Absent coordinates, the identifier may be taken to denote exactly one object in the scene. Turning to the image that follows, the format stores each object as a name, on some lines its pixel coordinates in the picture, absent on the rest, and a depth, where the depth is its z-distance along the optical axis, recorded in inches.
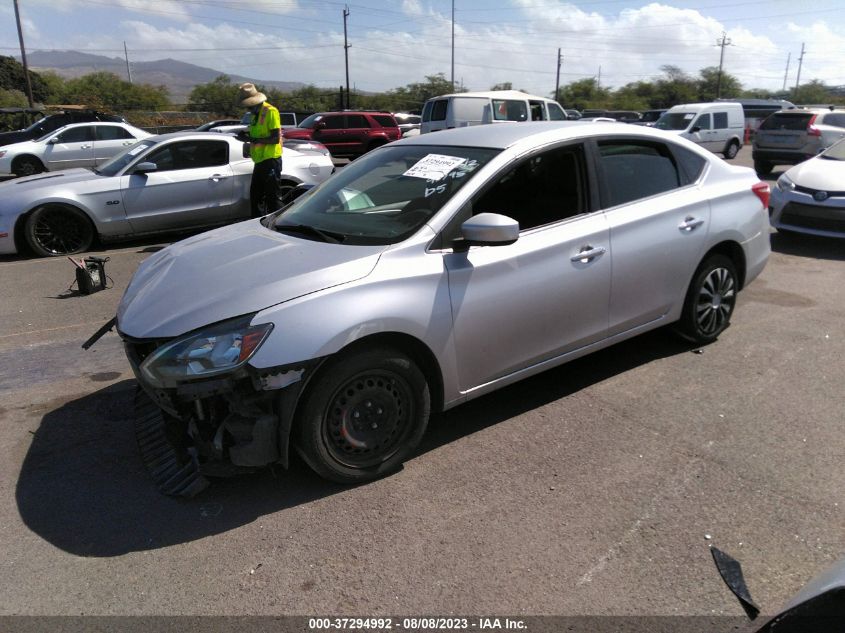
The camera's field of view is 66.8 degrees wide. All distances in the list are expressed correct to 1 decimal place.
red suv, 860.0
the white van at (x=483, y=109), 673.0
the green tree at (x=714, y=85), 2941.9
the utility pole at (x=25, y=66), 1429.6
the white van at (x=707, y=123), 778.8
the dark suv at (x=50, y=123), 712.4
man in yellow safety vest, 321.7
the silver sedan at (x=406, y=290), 111.3
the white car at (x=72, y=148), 631.8
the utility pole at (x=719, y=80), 2805.1
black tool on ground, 255.1
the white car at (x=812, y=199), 308.0
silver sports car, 312.7
